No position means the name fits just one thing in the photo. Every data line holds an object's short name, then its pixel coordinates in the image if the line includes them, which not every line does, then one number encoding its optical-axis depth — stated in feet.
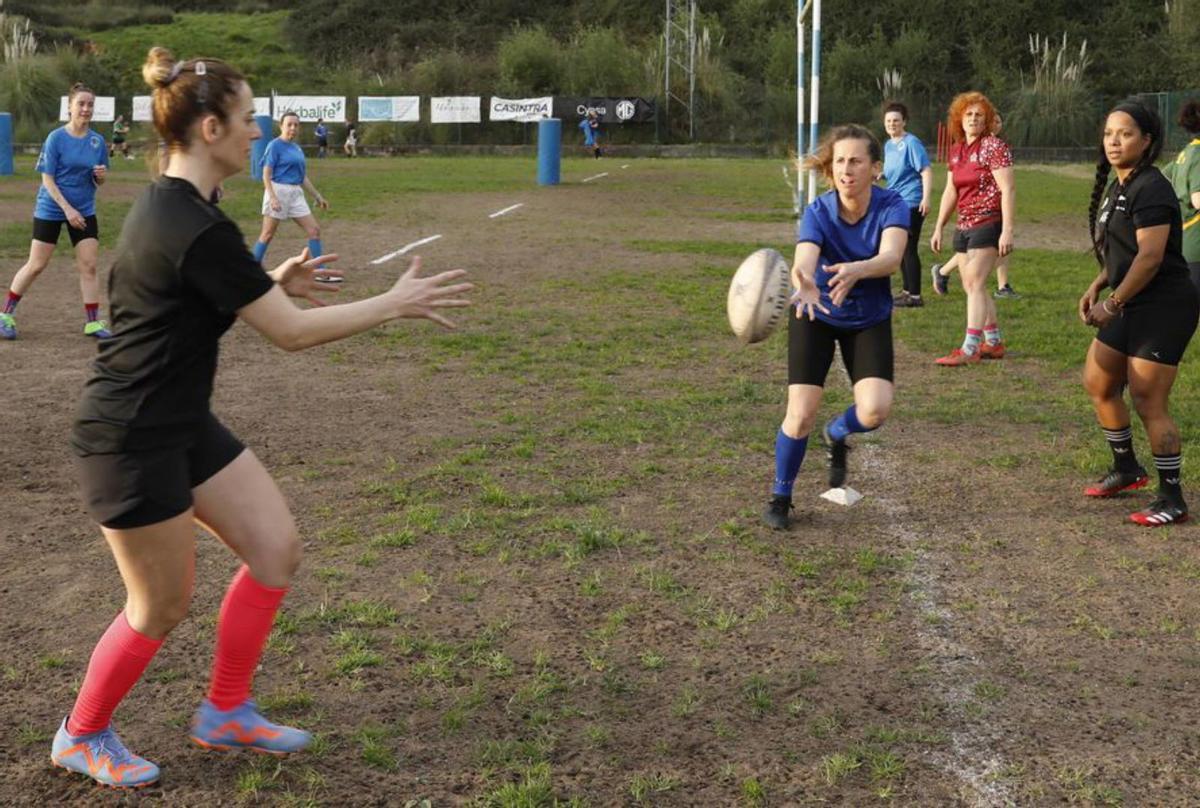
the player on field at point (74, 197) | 37.40
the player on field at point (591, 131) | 177.88
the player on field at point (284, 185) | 52.47
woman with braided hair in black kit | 21.11
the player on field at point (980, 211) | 35.40
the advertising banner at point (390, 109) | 190.08
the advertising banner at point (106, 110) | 189.88
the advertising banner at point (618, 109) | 187.93
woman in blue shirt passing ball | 20.29
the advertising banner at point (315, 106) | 191.52
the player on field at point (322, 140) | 175.63
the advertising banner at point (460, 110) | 188.44
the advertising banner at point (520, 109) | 189.37
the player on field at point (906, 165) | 42.96
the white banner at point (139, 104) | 186.70
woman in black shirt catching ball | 11.82
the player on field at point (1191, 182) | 28.60
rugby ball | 21.89
